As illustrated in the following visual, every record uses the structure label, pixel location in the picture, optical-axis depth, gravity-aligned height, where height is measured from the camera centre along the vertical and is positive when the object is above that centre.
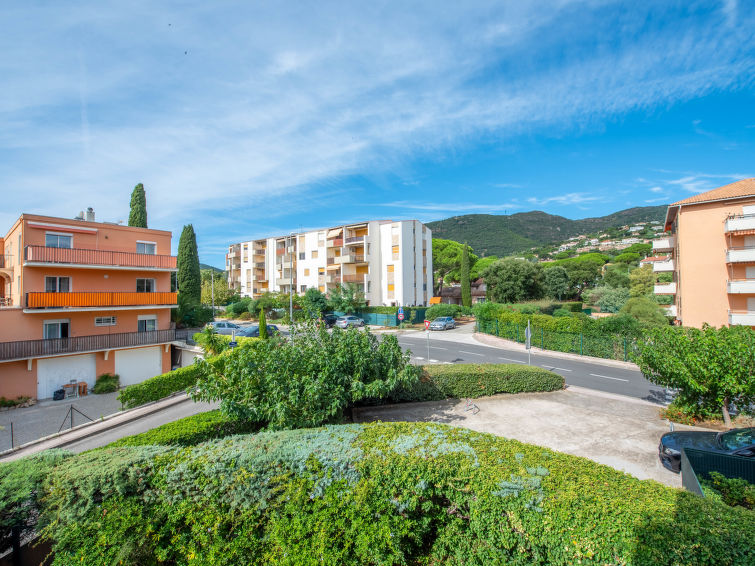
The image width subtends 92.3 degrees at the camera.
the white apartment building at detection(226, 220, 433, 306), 45.12 +4.64
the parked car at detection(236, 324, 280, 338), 29.02 -2.85
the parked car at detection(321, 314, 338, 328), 39.36 -2.51
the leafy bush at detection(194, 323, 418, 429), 8.09 -1.99
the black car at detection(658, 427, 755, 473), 7.72 -3.48
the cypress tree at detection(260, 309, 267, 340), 25.86 -1.97
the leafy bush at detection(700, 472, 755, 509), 5.02 -2.94
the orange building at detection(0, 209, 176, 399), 19.06 -0.17
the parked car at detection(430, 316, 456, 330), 35.62 -2.96
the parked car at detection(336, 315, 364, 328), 35.23 -2.53
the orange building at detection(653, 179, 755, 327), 23.36 +2.24
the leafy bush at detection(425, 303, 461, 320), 40.44 -1.93
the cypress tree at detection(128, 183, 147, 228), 29.03 +7.24
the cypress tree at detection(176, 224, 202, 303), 35.09 +3.22
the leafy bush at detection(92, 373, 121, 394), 20.91 -4.89
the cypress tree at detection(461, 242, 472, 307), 48.50 +1.24
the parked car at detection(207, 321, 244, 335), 30.14 -2.54
